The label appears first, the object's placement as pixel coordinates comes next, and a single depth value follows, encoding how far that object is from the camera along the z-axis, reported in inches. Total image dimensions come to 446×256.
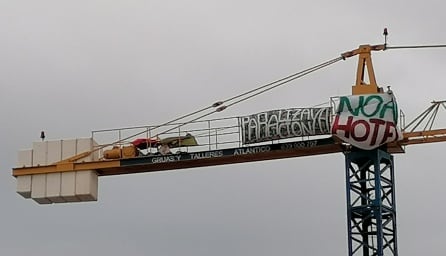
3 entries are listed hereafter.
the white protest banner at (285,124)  2898.6
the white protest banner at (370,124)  2864.2
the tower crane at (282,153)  2874.0
